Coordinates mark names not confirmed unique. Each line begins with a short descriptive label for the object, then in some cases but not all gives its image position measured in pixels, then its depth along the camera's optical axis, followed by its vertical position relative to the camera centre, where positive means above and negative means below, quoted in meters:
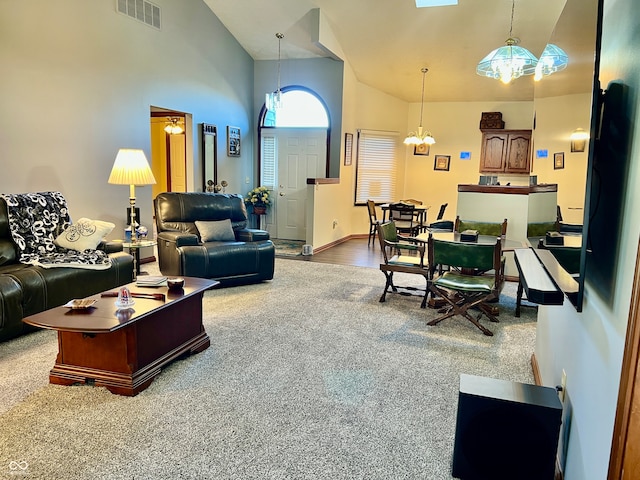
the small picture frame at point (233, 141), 7.99 +0.67
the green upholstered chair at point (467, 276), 3.72 -0.75
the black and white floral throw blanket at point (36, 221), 3.97 -0.43
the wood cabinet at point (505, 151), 8.73 +0.67
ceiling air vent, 5.58 +2.11
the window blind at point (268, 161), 8.71 +0.36
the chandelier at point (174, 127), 8.52 +0.95
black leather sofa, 3.30 -0.89
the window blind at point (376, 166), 9.05 +0.33
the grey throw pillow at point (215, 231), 5.23 -0.62
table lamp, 4.66 +0.07
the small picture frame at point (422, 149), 9.54 +0.72
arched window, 8.27 +1.27
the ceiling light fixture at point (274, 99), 7.58 +1.37
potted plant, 8.56 -0.38
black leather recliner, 4.76 -0.73
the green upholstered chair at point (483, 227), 4.89 -0.47
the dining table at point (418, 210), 7.74 -0.46
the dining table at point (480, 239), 4.22 -0.53
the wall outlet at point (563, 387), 2.02 -0.90
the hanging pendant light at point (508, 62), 4.35 +1.22
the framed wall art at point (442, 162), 9.44 +0.45
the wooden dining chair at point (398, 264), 4.54 -0.83
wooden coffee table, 2.57 -1.01
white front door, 8.30 +0.15
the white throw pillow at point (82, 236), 4.16 -0.56
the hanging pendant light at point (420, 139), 8.29 +0.81
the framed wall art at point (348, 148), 8.25 +0.61
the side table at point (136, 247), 4.77 -0.74
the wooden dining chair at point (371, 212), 7.75 -0.52
